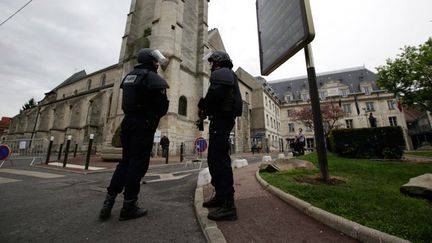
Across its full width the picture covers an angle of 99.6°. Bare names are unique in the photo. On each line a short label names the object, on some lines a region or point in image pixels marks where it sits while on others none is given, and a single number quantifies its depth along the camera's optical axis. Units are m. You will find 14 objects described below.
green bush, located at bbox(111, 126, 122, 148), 10.82
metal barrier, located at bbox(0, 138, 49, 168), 10.52
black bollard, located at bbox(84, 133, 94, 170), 6.63
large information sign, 3.55
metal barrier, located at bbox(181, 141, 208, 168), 16.25
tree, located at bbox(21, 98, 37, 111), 55.52
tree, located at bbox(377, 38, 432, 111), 15.68
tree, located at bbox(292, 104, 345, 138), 29.02
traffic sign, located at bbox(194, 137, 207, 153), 8.55
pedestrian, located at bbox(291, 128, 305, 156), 12.48
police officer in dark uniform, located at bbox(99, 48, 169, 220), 2.16
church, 18.00
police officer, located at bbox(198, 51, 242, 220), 2.20
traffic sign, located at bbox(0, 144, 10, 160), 5.60
